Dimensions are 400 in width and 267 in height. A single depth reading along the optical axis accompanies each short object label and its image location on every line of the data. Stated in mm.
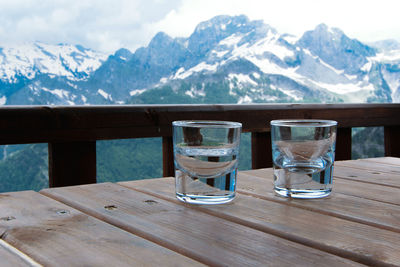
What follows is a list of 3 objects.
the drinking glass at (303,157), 612
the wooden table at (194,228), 390
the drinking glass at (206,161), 578
